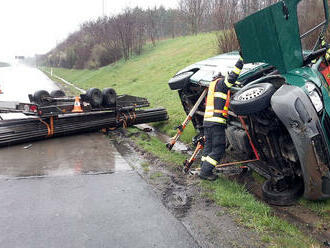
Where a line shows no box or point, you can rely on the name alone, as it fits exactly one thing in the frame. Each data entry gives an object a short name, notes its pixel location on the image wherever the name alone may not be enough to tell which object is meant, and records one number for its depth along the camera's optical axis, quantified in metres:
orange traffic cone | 7.49
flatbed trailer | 6.83
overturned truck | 3.50
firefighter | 4.64
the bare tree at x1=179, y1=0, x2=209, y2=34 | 24.15
